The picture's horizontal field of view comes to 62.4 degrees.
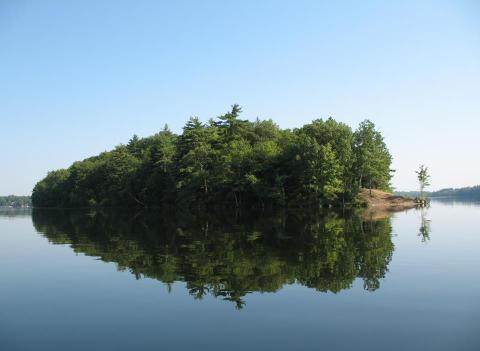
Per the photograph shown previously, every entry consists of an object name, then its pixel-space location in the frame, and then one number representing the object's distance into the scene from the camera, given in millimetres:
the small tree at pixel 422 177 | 97312
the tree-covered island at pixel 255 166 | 74688
